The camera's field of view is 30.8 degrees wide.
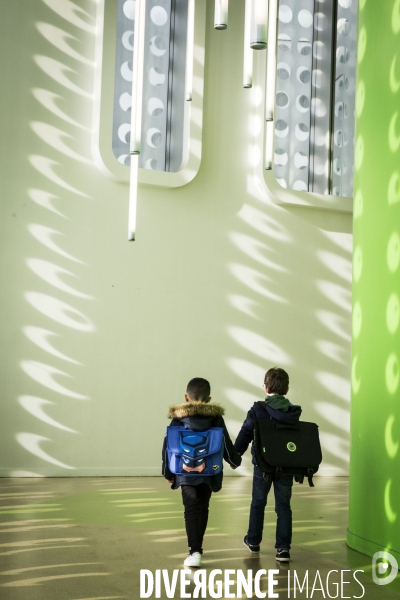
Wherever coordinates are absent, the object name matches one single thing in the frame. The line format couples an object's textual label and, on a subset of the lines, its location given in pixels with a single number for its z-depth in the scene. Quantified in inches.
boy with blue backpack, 159.8
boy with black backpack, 169.9
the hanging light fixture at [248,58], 177.0
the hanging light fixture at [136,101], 211.0
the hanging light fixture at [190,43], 227.6
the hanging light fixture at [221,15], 144.2
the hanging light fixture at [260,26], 131.0
